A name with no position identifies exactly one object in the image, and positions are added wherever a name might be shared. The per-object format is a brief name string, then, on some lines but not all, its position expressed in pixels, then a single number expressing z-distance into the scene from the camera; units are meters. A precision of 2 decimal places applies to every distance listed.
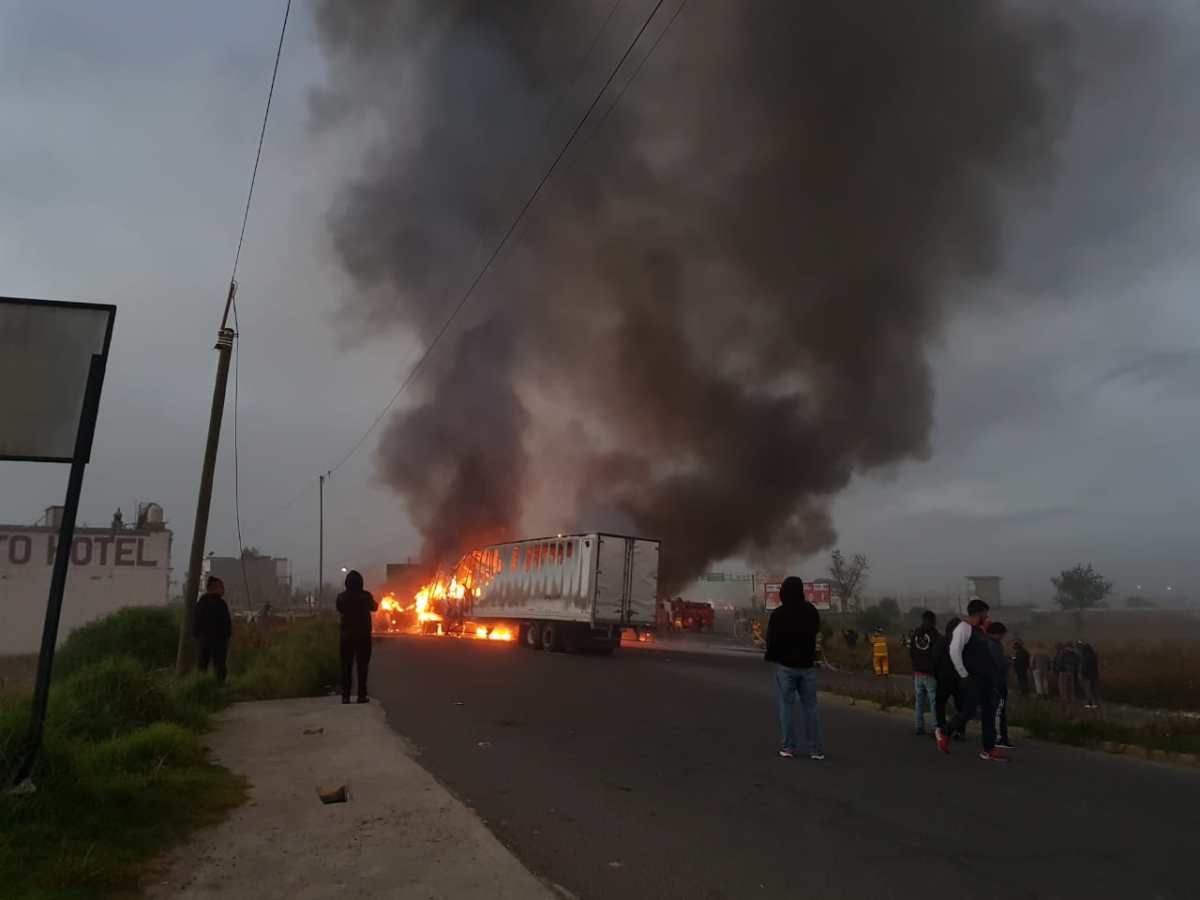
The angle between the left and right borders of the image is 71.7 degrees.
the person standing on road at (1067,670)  14.45
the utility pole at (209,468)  11.23
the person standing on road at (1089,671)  14.24
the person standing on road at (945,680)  7.58
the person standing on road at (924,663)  7.85
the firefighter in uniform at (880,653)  18.20
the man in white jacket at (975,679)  6.88
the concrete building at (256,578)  62.81
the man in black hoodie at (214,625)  9.68
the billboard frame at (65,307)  4.59
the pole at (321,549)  42.62
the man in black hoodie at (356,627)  8.59
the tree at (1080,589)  69.19
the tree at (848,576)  50.78
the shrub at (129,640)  15.17
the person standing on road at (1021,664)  14.96
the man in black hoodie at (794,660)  6.39
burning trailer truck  19.91
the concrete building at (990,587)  54.12
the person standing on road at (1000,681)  7.24
